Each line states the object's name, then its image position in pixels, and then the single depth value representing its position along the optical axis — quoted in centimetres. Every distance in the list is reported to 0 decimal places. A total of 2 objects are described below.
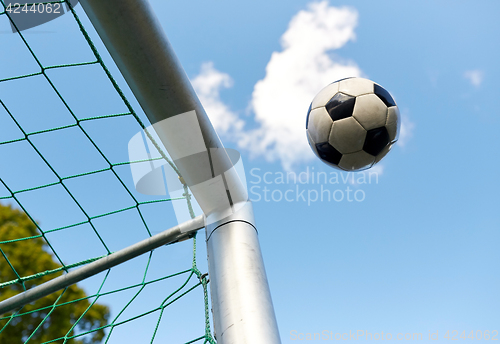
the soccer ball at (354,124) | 213
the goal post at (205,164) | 130
